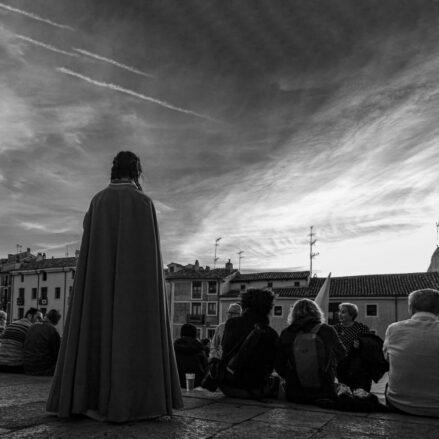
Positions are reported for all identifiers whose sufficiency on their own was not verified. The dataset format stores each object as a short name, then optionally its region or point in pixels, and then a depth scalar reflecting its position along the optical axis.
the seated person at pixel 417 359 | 4.10
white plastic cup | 5.71
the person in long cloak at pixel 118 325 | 3.49
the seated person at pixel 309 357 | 4.76
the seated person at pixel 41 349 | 7.37
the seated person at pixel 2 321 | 9.66
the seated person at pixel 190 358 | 6.83
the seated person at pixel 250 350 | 4.98
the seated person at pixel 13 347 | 7.75
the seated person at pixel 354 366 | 5.83
